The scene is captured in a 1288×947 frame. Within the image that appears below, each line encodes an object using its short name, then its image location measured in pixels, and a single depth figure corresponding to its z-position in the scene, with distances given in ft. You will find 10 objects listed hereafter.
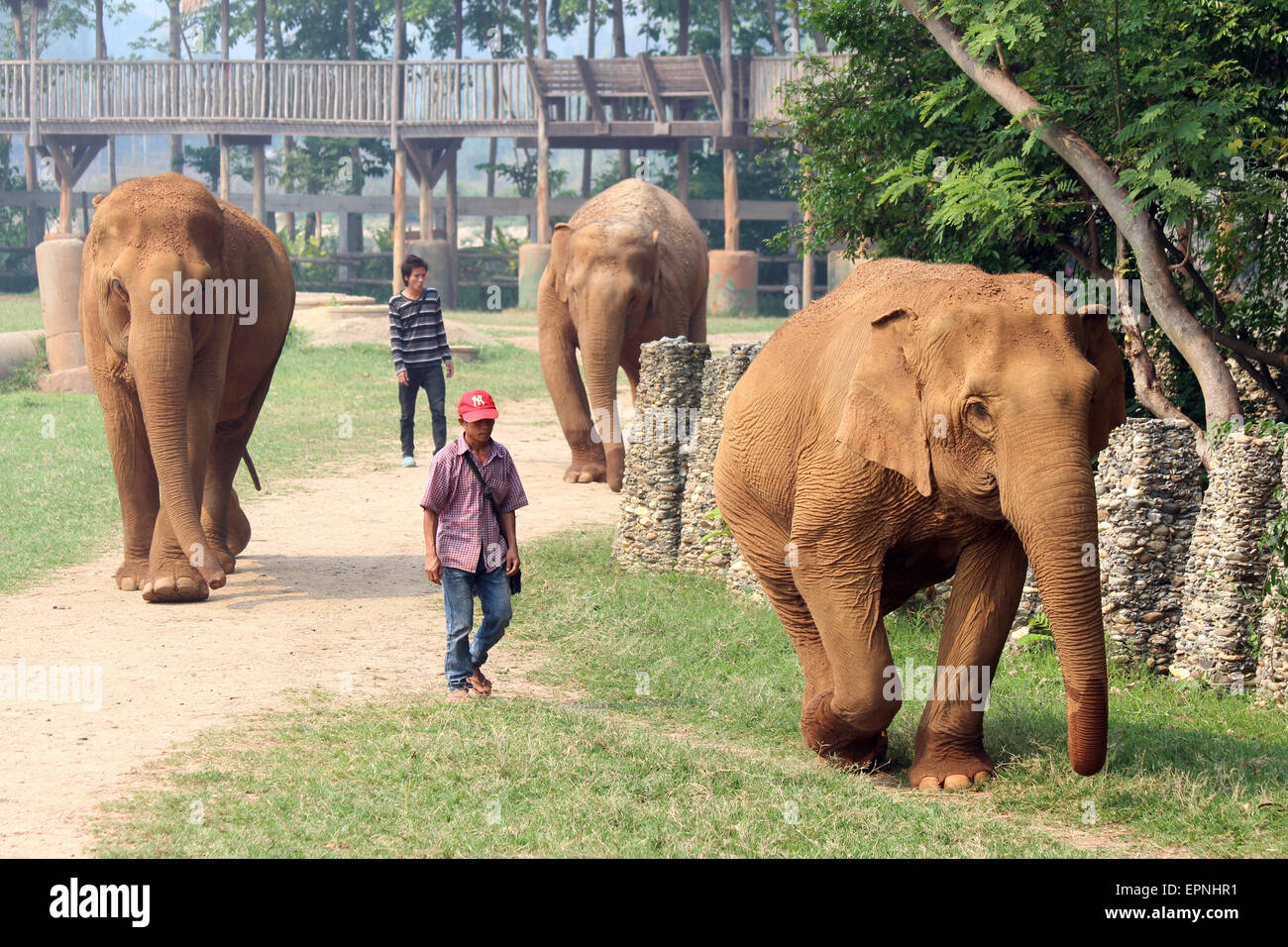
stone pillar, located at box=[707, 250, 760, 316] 103.09
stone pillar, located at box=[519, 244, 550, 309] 106.52
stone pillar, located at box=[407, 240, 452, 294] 112.68
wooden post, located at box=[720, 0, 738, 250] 96.78
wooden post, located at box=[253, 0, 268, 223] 112.68
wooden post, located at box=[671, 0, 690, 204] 104.63
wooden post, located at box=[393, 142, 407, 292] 107.04
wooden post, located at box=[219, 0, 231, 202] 110.12
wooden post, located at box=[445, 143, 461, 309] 113.19
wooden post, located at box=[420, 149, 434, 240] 109.81
